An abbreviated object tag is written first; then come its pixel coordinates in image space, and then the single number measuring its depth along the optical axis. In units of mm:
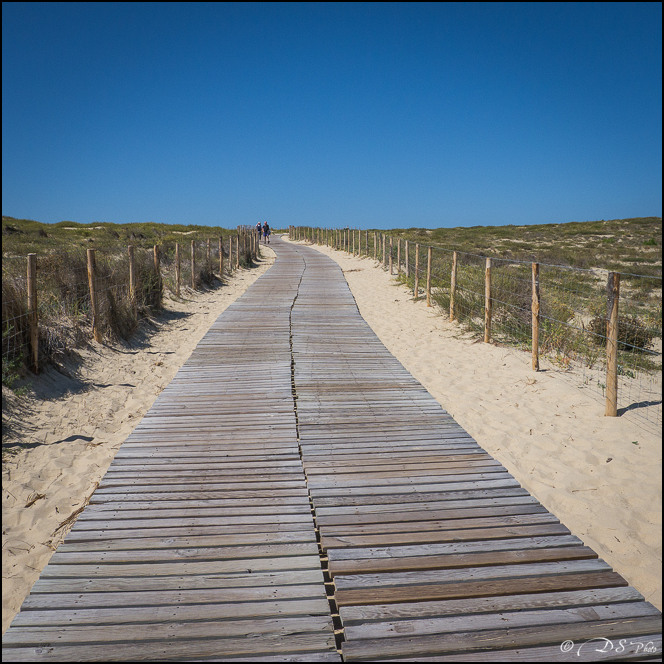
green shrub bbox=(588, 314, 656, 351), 9945
